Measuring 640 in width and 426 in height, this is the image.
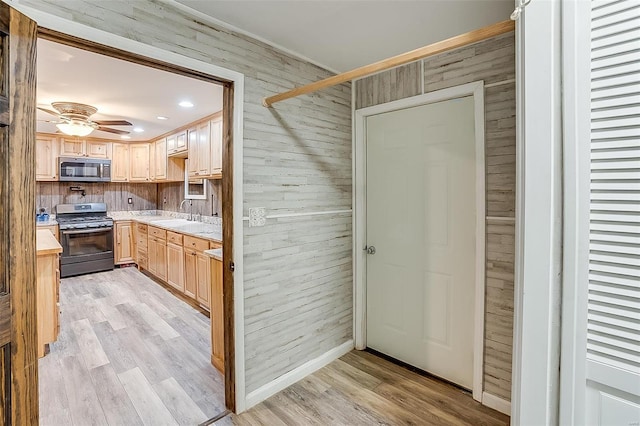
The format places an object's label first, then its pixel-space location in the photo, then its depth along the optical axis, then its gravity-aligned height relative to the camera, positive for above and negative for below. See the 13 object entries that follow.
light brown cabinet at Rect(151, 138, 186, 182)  5.19 +0.74
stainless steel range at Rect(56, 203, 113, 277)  4.86 -0.50
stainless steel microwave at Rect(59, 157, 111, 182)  5.11 +0.67
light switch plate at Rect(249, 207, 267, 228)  2.03 -0.05
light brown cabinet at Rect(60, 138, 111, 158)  5.20 +1.05
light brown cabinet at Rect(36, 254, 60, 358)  2.61 -0.78
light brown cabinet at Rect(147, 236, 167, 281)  4.50 -0.74
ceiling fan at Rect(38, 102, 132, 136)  3.16 +0.97
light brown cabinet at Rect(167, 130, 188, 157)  4.58 +1.00
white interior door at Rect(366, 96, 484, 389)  2.15 -0.20
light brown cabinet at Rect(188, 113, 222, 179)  3.77 +0.78
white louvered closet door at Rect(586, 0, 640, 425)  0.77 -0.01
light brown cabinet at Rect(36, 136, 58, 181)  4.95 +0.81
